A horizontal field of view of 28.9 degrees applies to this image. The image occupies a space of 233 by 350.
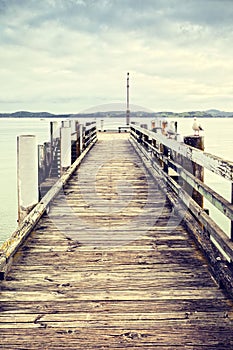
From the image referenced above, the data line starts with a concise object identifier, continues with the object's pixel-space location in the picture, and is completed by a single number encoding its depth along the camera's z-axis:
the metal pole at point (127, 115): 33.47
